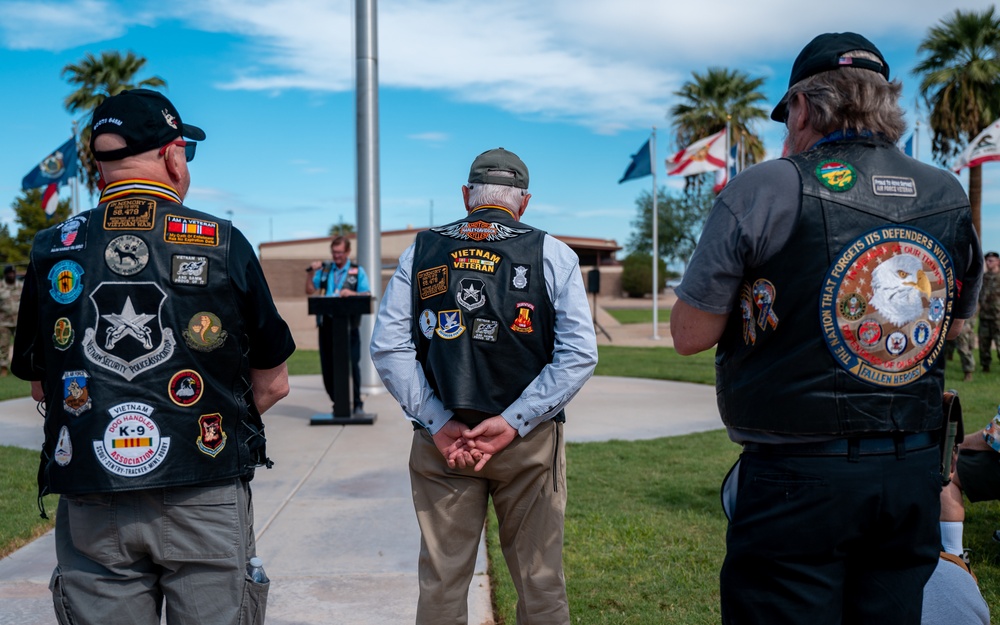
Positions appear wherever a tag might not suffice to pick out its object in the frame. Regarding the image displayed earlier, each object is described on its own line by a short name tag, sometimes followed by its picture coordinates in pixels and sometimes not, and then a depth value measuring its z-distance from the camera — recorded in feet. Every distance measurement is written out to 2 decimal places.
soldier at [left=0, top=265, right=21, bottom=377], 50.49
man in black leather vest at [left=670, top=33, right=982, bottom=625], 6.72
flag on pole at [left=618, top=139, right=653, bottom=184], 81.05
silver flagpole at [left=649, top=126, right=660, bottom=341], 80.84
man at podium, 31.17
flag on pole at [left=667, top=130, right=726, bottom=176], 73.92
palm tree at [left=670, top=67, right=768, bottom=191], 138.82
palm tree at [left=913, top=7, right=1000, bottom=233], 97.66
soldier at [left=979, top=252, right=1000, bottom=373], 46.91
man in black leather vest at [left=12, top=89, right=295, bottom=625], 7.43
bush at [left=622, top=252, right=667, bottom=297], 175.22
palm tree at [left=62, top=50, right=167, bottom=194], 120.88
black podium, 28.91
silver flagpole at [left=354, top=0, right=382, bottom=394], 38.52
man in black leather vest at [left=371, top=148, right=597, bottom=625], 9.65
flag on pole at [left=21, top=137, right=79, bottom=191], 71.72
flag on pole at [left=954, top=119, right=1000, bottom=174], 46.76
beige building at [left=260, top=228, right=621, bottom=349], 167.22
